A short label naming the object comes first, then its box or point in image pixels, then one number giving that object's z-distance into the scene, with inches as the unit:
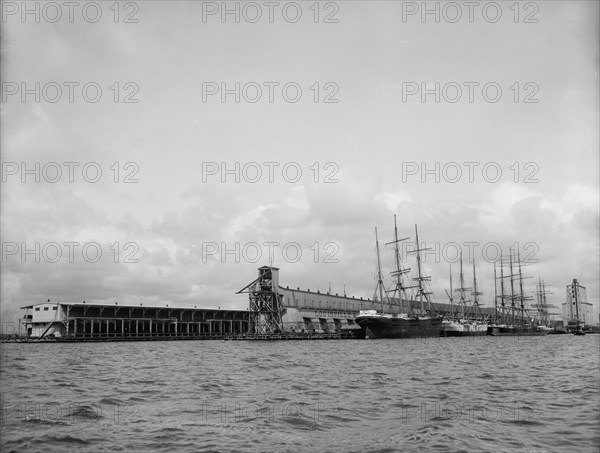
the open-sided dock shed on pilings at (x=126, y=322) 4416.8
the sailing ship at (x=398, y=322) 4687.5
